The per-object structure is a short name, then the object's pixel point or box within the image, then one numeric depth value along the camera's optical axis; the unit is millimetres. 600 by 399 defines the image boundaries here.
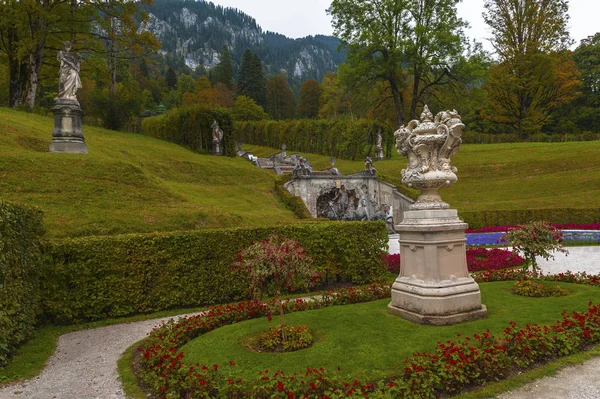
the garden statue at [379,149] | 42844
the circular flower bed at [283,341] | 6457
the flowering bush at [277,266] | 6453
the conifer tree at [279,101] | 86688
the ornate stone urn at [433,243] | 7293
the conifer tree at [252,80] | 85250
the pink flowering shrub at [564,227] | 21141
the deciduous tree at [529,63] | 45062
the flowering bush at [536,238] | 9461
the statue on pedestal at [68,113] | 18906
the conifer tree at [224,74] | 94688
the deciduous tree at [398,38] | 37875
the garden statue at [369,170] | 28828
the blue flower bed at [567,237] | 18253
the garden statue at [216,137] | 34875
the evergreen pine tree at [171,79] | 94812
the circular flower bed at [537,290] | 9116
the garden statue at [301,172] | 27062
